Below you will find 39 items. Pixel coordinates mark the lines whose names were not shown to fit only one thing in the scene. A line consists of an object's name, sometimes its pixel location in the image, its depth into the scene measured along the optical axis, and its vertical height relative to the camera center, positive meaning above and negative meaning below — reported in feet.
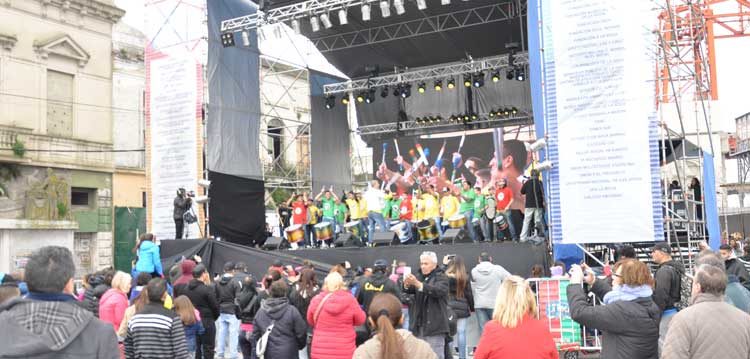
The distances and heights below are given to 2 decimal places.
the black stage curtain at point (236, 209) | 56.13 +1.15
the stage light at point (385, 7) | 50.80 +14.97
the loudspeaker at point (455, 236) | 48.59 -1.41
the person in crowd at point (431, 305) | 23.29 -2.99
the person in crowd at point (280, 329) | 21.43 -3.22
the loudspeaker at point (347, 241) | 52.80 -1.60
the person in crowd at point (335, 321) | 20.42 -2.95
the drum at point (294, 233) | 57.88 -0.97
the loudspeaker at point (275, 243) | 55.36 -1.70
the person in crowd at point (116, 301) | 22.24 -2.31
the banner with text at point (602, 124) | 35.50 +4.40
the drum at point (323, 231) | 57.00 -0.87
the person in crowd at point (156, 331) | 17.72 -2.61
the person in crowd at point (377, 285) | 24.21 -2.30
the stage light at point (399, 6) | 49.85 +14.76
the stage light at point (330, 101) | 73.46 +12.18
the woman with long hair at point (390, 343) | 13.46 -2.39
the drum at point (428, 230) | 54.03 -1.03
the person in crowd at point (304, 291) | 25.70 -2.56
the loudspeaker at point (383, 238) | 50.06 -1.46
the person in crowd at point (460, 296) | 27.58 -3.15
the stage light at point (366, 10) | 51.78 +15.11
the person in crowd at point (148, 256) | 36.94 -1.58
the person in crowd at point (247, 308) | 27.48 -3.34
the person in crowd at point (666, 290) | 20.63 -2.37
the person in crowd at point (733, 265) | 25.24 -2.10
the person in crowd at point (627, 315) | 15.48 -2.28
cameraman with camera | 54.54 +1.36
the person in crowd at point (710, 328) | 12.94 -2.23
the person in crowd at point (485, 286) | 30.73 -3.08
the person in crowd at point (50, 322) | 9.08 -1.20
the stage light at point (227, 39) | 57.62 +14.86
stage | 42.24 -2.35
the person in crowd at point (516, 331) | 13.26 -2.21
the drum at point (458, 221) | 51.96 -0.42
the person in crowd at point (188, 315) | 22.97 -2.92
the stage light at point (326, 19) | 53.57 +15.00
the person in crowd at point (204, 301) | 27.12 -2.91
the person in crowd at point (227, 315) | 31.89 -4.19
